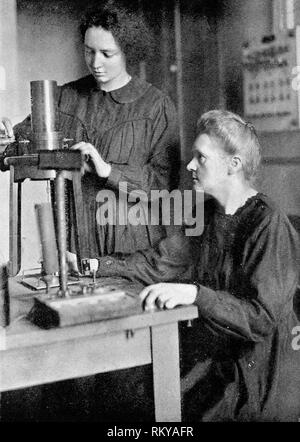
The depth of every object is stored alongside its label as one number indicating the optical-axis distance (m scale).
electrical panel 2.68
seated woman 1.54
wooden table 1.22
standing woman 2.15
